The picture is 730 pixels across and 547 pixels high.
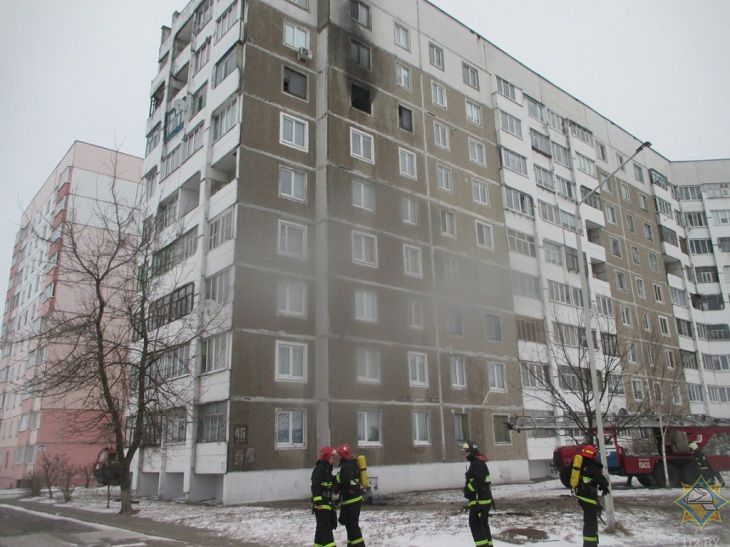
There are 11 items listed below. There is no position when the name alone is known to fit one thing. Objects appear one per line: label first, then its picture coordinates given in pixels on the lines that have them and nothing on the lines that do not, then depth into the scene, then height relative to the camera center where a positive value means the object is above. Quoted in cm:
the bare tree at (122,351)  1891 +294
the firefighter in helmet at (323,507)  978 -116
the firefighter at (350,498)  1015 -108
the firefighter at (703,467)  1788 -126
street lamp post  1316 +85
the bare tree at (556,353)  3369 +433
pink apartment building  4339 +1187
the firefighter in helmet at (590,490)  978 -102
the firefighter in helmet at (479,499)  1005 -114
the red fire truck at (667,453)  2245 -102
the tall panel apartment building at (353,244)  2389 +926
